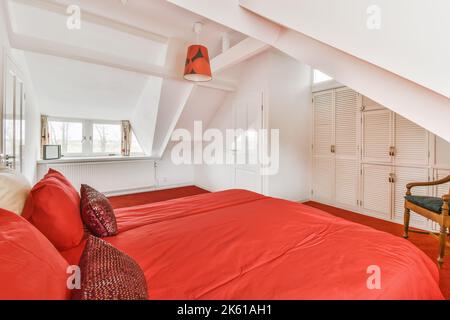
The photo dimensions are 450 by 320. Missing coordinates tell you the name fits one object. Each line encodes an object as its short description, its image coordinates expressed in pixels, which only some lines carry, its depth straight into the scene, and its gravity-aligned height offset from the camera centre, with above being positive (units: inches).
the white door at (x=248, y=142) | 159.2 +13.7
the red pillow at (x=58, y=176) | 59.7 -4.5
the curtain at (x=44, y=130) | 172.1 +22.2
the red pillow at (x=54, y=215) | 44.1 -11.1
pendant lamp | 108.9 +46.9
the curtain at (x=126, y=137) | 206.1 +20.6
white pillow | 41.0 -6.4
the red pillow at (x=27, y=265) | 21.8 -11.9
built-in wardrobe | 115.7 +2.6
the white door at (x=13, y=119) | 74.7 +14.7
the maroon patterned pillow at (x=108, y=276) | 25.4 -14.5
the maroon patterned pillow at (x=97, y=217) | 52.6 -13.5
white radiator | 172.9 -11.8
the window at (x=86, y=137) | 184.4 +19.8
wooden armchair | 83.6 -19.4
